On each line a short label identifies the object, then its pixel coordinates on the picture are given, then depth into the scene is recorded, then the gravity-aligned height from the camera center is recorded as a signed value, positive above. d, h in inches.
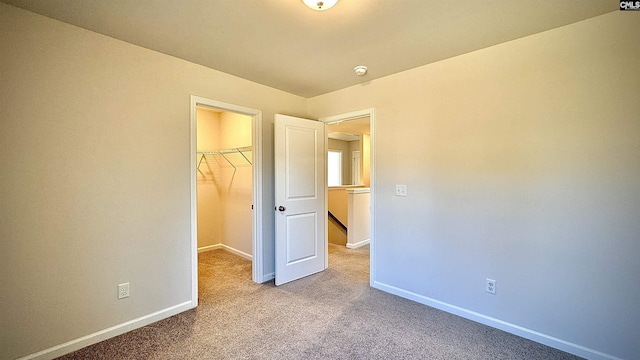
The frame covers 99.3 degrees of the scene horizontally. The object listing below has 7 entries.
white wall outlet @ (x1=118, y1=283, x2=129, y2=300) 87.8 -37.4
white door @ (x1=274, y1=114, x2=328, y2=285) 127.3 -10.8
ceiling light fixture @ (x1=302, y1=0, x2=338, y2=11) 65.0 +41.6
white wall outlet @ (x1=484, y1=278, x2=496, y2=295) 91.9 -37.8
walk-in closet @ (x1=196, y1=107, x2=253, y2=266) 167.9 -4.6
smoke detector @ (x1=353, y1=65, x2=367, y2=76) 107.6 +42.3
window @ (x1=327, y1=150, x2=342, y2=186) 330.6 +9.0
